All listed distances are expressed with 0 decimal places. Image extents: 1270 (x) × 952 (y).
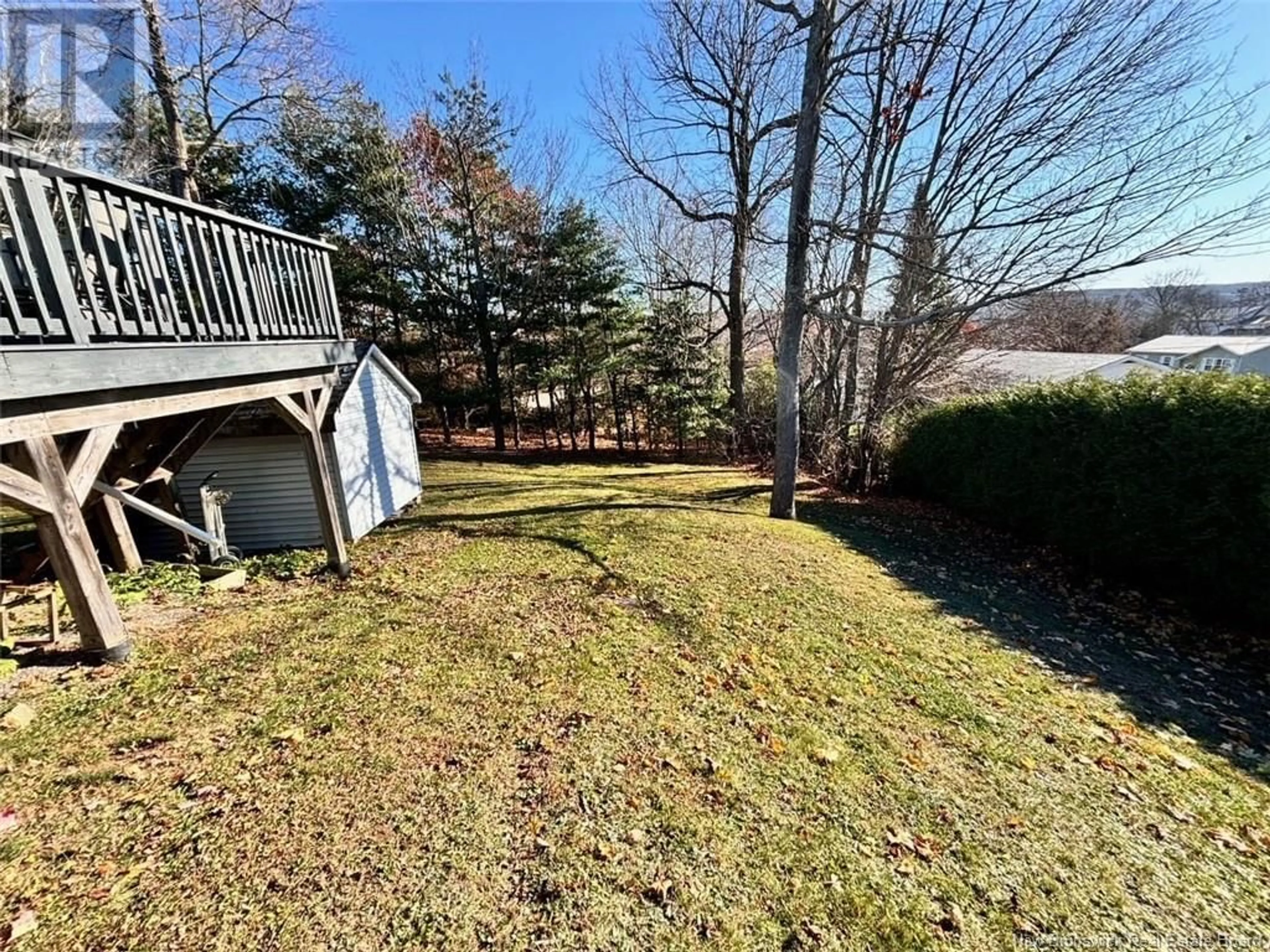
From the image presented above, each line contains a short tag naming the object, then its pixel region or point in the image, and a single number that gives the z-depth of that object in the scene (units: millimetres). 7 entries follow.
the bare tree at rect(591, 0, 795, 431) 11133
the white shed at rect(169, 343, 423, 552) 6000
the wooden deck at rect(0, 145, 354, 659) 2473
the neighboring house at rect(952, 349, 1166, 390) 11344
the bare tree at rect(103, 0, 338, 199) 9609
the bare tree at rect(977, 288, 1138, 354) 10117
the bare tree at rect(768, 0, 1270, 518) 6098
